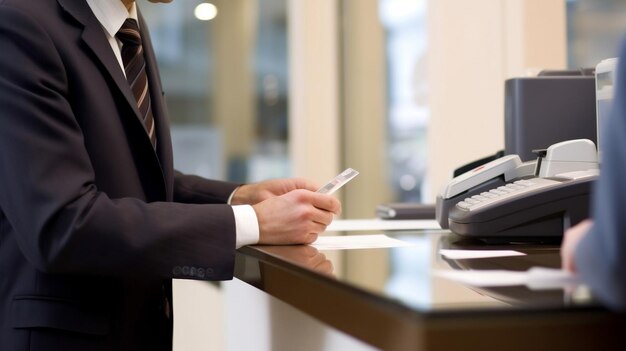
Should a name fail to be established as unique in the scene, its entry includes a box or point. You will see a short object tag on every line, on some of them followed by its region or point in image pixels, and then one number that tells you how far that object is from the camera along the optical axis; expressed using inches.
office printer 70.1
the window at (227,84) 204.5
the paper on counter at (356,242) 53.4
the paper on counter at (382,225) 74.2
